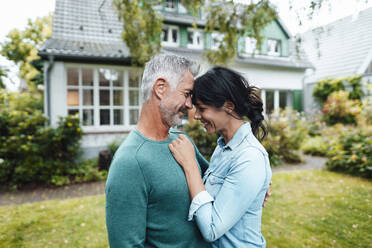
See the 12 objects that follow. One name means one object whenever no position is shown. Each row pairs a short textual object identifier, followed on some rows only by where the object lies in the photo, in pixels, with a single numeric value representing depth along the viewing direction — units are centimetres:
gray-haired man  112
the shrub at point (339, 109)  1158
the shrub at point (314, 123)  1139
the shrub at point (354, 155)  592
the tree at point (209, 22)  454
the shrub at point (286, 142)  808
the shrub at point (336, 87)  1194
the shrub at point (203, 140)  700
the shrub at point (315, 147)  895
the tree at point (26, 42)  2139
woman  122
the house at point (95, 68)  751
